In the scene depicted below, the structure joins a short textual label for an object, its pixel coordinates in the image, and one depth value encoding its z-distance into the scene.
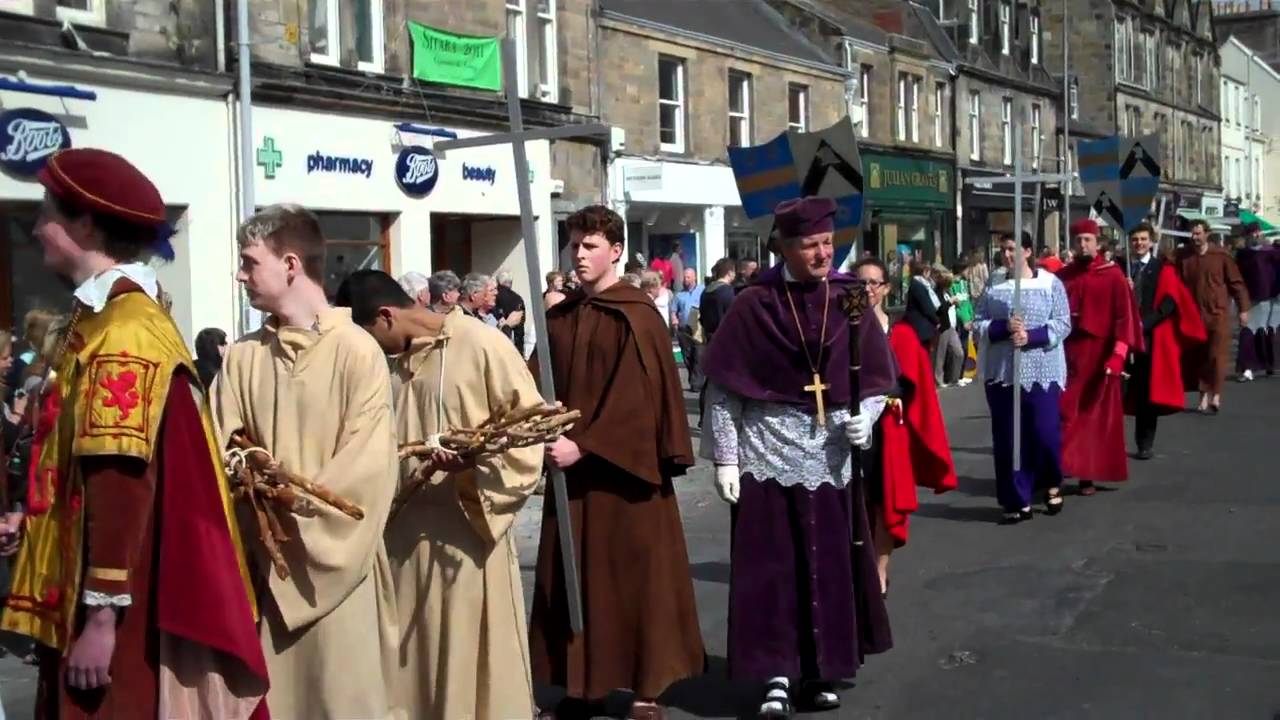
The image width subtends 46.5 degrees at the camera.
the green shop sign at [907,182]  34.16
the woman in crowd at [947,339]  19.22
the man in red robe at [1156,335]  12.45
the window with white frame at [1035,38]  45.62
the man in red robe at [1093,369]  10.61
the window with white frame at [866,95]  33.69
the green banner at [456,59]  19.67
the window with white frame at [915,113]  36.41
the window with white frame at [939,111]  37.91
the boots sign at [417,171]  19.64
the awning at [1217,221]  55.98
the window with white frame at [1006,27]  42.97
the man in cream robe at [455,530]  4.80
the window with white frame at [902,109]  35.66
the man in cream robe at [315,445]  3.90
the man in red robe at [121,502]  3.21
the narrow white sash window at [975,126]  39.97
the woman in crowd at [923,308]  13.70
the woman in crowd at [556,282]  13.95
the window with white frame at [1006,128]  41.66
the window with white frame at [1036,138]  44.33
